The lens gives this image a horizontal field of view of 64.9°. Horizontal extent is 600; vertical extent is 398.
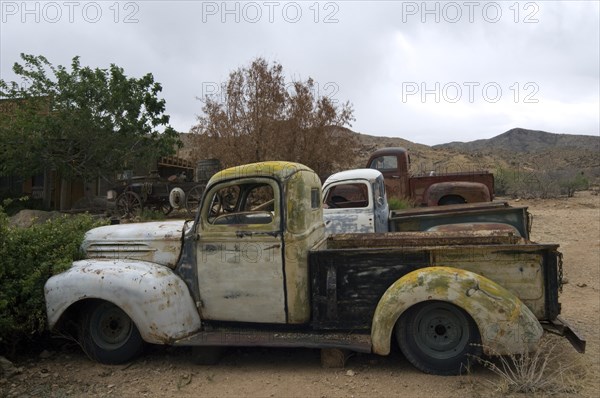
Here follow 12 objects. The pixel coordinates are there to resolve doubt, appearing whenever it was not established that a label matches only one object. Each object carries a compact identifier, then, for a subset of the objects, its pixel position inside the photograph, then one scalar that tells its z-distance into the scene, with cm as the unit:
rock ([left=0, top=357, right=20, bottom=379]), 379
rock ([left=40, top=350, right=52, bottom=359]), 427
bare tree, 1570
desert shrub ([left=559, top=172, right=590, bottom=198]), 2000
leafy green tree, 1433
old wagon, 1397
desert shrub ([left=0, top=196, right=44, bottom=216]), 1732
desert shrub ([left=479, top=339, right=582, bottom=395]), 328
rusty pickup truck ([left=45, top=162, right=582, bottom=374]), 357
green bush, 404
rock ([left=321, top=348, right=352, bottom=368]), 380
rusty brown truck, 1073
